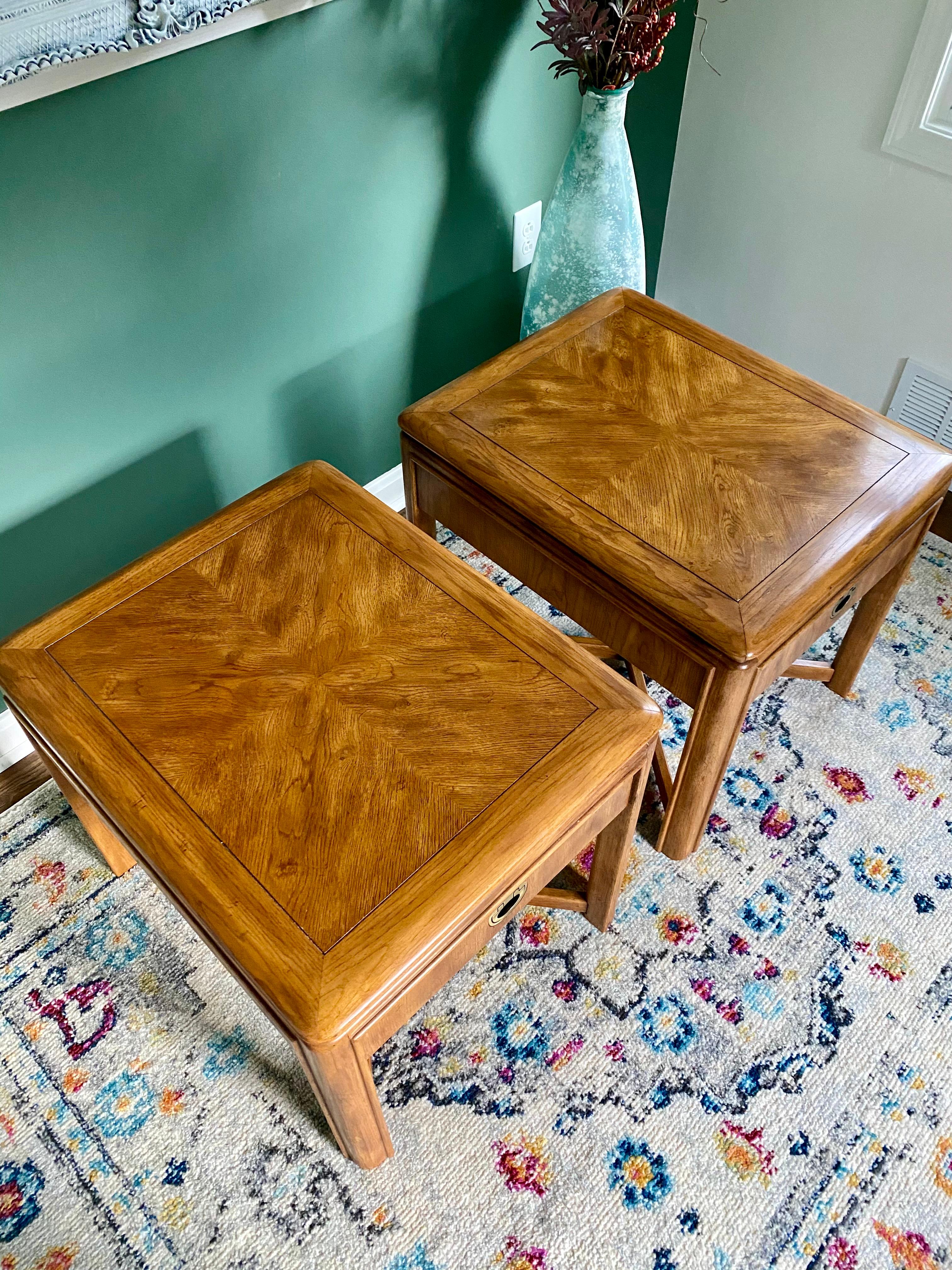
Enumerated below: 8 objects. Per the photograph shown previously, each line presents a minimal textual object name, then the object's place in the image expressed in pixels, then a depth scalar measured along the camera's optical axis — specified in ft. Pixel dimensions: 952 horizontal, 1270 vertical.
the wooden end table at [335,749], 2.87
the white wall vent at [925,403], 6.03
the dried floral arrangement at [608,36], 4.38
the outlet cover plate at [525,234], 5.88
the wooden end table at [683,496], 3.68
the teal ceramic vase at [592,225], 4.91
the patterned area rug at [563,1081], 3.61
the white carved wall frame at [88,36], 3.17
